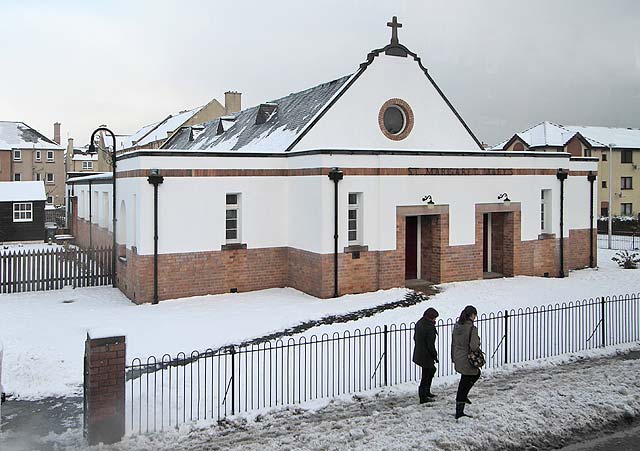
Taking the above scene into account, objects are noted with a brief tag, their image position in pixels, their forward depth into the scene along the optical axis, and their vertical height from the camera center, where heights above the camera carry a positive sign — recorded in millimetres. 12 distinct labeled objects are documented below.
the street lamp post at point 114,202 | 22562 +545
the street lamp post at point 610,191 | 35881 +1606
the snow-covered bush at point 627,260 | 26969 -1952
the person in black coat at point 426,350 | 10430 -2255
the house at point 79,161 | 86875 +7881
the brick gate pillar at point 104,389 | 8922 -2503
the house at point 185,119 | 53781 +9790
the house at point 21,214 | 38562 +200
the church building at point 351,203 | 19969 +479
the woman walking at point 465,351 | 9789 -2122
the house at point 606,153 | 57188 +5975
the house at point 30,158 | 64875 +6405
